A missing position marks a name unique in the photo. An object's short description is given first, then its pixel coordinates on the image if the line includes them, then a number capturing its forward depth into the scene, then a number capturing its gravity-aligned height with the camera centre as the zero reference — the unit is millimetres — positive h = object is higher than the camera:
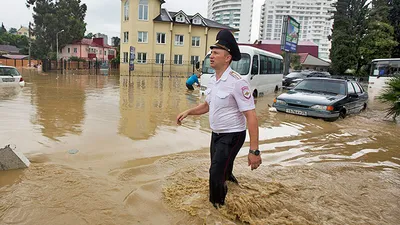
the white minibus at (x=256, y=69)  13531 +61
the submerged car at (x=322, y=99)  9062 -794
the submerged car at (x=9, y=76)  14859 -814
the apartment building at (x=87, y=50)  60688 +2849
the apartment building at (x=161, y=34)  37656 +4216
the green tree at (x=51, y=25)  53250 +6545
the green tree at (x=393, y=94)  8141 -463
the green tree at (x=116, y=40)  85212 +6859
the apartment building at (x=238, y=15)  144375 +26856
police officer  2715 -387
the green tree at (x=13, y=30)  150312 +15064
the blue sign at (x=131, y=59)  27766 +569
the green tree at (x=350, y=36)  38688 +4954
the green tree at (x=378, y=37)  36188 +4698
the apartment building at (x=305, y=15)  151875 +28039
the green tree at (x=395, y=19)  38875 +7550
